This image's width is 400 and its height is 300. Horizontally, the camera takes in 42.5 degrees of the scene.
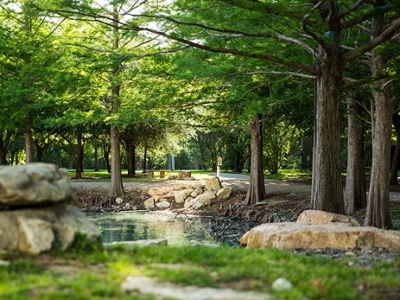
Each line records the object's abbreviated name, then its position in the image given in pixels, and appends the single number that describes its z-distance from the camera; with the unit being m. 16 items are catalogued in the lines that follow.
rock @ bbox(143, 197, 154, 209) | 23.14
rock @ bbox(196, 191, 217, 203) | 22.67
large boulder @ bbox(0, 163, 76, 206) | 5.23
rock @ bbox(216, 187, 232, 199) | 22.83
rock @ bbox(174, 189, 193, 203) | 23.48
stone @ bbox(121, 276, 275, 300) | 4.06
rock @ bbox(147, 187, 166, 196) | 24.16
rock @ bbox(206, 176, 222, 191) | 23.77
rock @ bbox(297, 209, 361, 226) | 10.18
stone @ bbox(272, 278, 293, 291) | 4.37
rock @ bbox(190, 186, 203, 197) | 23.64
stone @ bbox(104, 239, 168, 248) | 6.09
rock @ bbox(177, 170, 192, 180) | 32.28
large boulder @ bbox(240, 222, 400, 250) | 7.94
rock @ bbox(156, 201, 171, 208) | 23.03
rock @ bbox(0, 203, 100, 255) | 5.21
